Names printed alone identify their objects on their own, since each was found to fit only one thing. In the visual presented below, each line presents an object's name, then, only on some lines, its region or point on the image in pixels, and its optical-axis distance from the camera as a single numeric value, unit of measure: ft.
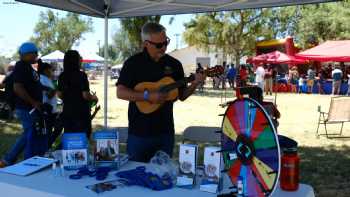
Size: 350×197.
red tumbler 6.40
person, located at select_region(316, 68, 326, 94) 72.54
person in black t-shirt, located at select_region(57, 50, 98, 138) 15.01
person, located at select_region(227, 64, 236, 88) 79.66
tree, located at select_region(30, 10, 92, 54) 194.90
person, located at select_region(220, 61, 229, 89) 76.22
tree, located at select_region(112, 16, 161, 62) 68.35
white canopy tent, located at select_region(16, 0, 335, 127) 14.56
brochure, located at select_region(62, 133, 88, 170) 7.89
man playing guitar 9.49
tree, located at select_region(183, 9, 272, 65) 102.42
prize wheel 5.40
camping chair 27.25
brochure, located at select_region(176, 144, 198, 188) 6.95
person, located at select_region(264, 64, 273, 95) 67.55
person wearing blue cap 15.21
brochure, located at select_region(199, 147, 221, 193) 6.70
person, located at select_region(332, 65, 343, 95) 66.54
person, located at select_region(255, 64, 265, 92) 63.57
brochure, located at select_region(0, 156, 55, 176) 7.84
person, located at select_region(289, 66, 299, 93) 75.72
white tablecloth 6.59
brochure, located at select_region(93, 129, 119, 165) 7.99
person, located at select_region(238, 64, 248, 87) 66.01
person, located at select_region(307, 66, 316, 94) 73.31
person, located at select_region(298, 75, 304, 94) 74.28
